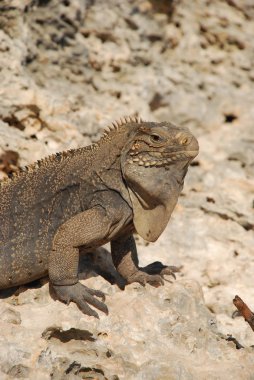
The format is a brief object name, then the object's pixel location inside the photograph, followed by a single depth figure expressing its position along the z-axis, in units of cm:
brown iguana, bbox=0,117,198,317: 970
